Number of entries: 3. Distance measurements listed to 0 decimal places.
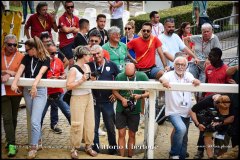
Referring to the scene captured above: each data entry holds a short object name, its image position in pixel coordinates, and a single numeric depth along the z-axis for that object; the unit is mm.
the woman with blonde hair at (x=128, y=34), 9891
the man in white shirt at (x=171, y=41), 9234
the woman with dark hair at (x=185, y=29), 10555
